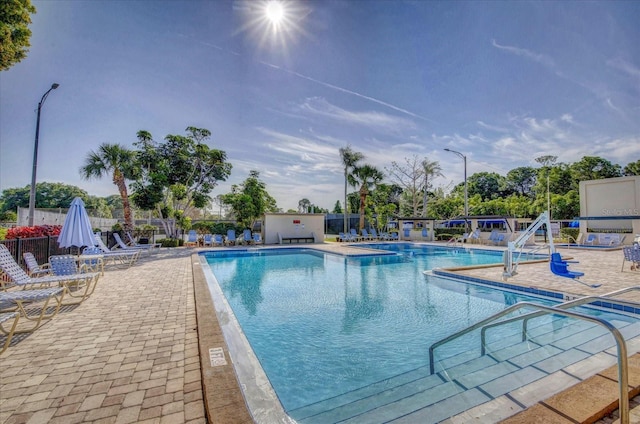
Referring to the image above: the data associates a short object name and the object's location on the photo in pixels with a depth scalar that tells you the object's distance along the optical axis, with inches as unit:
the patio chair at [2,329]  120.0
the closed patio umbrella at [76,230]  285.4
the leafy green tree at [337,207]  1739.9
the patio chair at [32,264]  232.3
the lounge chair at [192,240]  714.2
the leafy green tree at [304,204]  2177.9
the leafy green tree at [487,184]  1994.3
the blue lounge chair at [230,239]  729.6
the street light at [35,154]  352.2
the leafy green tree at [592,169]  1337.4
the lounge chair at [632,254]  299.7
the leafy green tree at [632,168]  1344.7
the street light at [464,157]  791.1
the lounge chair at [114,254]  336.8
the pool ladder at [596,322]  65.5
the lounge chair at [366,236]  922.1
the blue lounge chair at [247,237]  753.0
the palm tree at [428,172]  1098.1
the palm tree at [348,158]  998.4
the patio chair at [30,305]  139.6
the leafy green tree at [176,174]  700.7
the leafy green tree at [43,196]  1921.3
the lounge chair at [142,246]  496.7
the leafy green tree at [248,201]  791.7
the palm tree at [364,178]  989.8
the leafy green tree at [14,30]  274.2
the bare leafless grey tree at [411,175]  1104.2
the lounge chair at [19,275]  186.7
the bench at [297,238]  797.0
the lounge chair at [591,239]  668.7
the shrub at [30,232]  331.9
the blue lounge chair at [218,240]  725.9
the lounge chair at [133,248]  456.8
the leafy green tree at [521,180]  1962.4
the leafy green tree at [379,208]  1060.5
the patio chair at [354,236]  884.6
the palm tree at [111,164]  621.3
